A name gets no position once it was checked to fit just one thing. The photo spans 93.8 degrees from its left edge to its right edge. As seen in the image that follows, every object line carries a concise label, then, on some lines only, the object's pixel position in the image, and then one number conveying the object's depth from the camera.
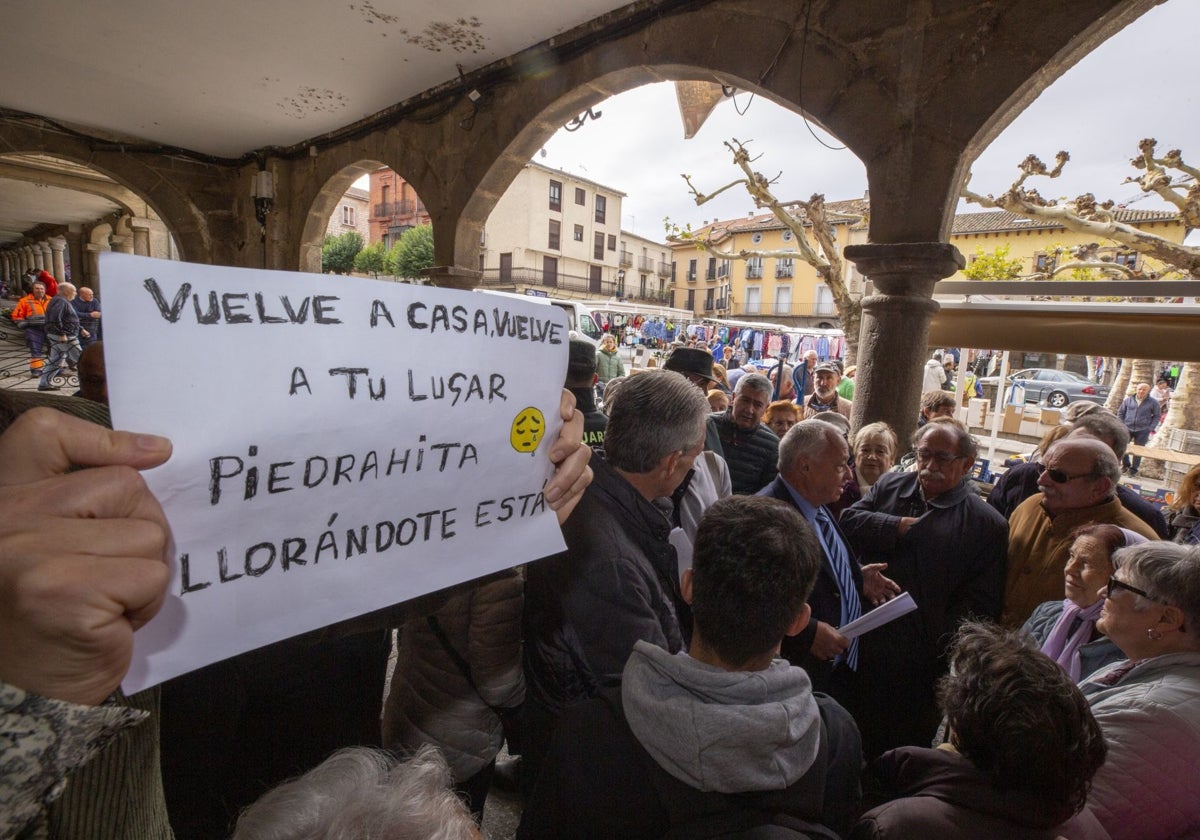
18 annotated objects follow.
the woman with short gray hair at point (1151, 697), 1.29
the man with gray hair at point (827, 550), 2.05
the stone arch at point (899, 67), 2.44
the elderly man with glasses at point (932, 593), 2.29
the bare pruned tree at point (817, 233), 8.19
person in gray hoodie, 0.98
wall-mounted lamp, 6.42
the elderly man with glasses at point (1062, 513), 2.19
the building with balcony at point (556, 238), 37.28
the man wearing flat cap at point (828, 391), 6.00
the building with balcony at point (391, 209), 42.16
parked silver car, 17.94
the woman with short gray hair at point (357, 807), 0.71
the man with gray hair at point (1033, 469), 2.87
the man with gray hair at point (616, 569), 1.41
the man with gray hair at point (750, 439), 3.44
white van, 12.62
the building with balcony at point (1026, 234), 25.84
